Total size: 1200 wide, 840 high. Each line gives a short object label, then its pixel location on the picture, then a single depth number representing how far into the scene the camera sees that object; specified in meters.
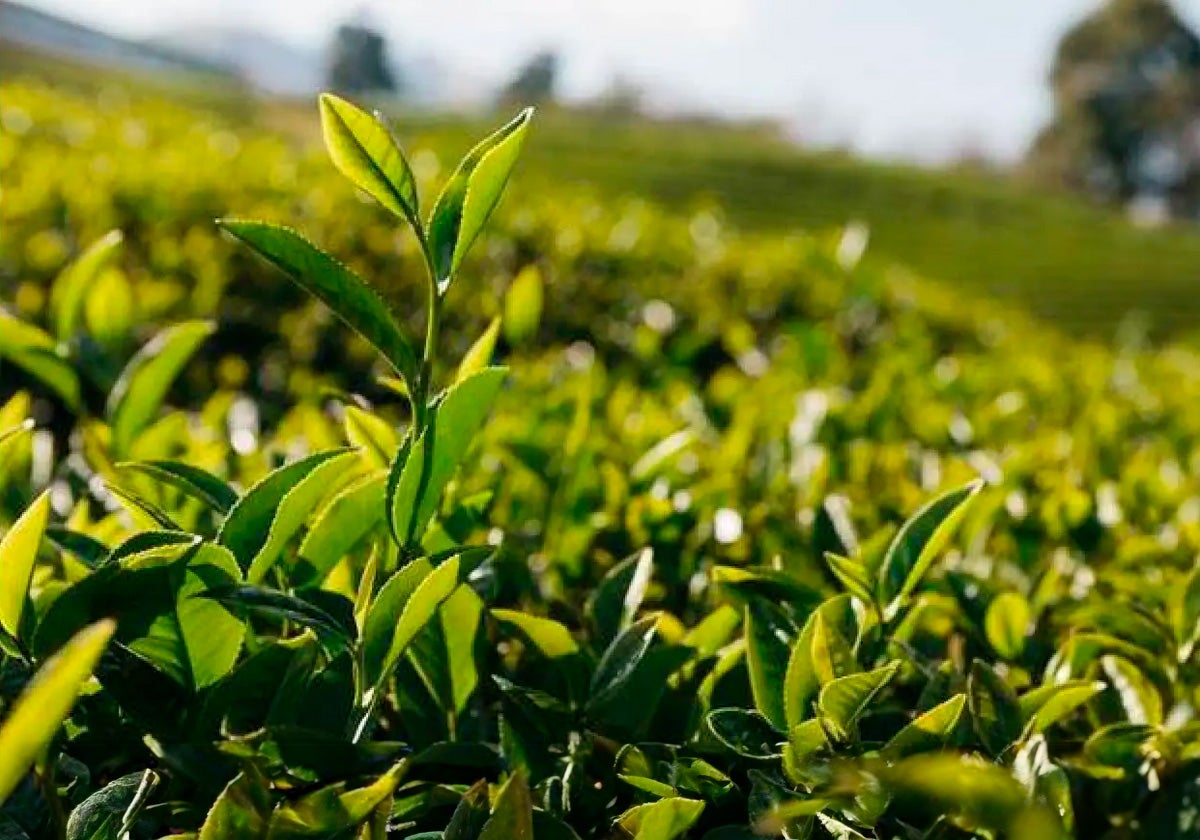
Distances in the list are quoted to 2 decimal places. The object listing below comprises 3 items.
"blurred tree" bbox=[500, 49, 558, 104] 41.59
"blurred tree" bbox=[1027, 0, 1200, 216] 46.56
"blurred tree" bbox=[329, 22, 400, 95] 44.72
